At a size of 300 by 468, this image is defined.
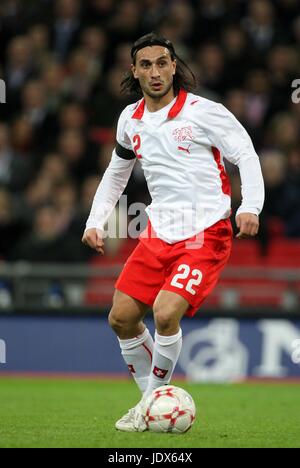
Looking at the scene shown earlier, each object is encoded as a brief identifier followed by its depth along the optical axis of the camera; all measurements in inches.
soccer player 498.6
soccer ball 487.5
